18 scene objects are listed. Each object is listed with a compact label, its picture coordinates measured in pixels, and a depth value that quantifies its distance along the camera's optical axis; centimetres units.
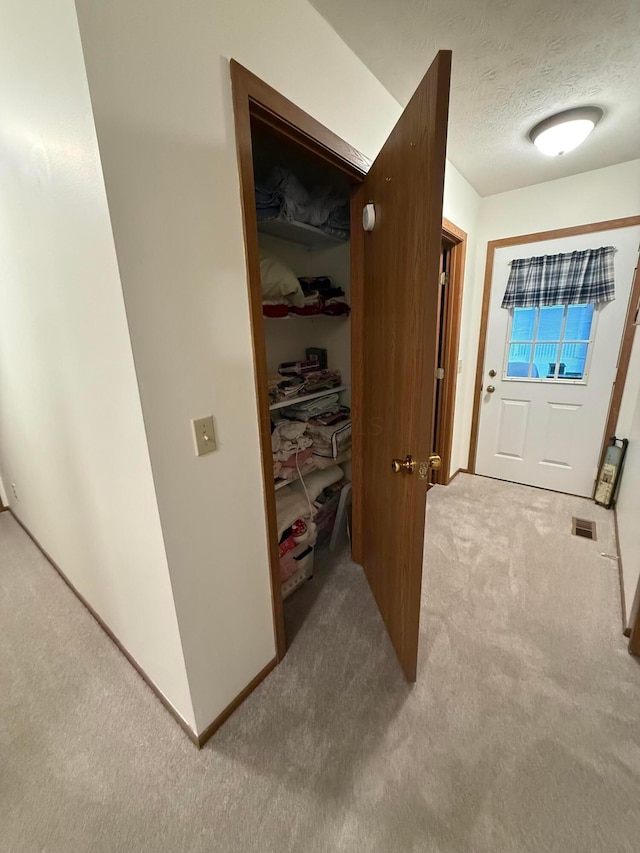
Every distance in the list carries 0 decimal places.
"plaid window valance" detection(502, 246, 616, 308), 229
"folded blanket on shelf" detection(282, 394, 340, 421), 185
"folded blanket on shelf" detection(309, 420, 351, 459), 186
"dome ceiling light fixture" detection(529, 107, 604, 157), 162
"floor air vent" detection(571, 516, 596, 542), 218
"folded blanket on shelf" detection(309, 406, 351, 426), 189
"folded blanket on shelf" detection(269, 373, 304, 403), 166
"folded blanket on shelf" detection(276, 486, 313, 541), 161
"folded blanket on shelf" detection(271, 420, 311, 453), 171
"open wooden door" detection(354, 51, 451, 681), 90
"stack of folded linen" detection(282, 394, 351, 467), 186
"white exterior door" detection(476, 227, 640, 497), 235
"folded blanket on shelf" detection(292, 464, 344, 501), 185
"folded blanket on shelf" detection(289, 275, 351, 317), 173
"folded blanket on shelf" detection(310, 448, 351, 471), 185
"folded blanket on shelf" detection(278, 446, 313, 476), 171
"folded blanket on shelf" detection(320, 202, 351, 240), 165
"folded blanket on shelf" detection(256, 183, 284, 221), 138
